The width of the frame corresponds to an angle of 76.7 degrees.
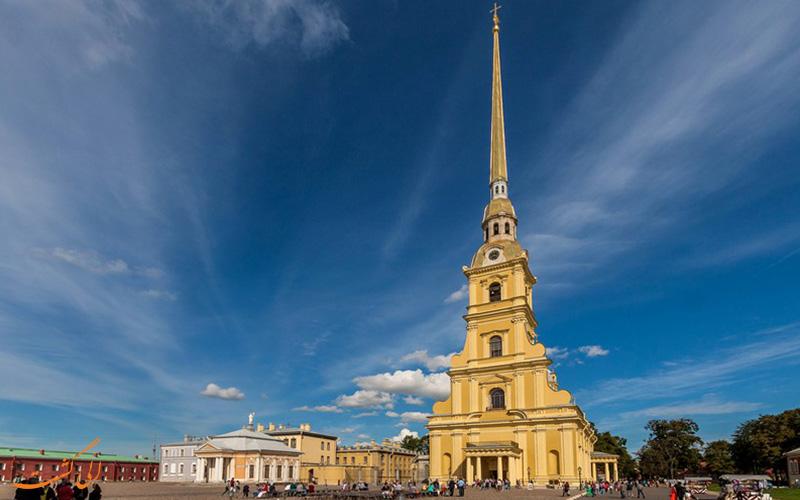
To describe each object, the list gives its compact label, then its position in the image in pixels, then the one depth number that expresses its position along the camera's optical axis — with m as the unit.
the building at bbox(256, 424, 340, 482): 74.44
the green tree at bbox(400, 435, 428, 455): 113.81
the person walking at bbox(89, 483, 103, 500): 17.98
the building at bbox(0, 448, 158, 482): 62.66
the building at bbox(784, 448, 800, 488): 49.50
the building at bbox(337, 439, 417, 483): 81.06
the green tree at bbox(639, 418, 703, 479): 74.56
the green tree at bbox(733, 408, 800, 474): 58.38
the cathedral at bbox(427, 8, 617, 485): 41.88
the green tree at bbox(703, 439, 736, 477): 80.94
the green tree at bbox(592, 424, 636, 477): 80.69
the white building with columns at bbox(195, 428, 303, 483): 54.88
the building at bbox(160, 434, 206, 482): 65.06
